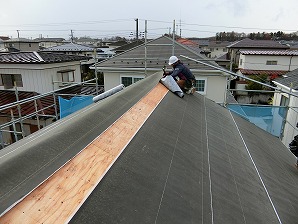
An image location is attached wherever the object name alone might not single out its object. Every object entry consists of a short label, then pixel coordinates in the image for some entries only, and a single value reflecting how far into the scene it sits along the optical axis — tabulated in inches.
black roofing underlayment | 64.5
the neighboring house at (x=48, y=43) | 2104.6
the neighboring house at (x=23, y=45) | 1187.3
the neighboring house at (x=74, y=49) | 1083.9
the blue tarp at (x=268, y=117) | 317.7
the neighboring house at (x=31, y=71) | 451.8
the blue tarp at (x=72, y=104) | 301.6
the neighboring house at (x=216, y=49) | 1795.0
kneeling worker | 221.7
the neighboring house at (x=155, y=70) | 463.8
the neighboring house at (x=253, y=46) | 1179.6
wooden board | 52.5
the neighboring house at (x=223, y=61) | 1208.2
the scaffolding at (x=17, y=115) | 383.6
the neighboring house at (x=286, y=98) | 379.9
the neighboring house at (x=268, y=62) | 933.8
